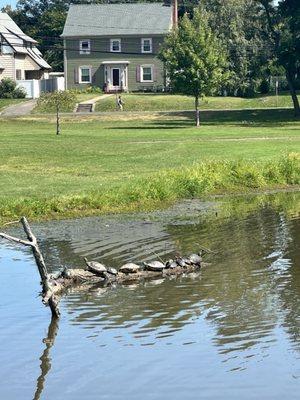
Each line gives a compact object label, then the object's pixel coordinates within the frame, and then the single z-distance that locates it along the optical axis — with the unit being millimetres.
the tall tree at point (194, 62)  62250
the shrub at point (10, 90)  84500
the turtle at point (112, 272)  18891
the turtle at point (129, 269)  19031
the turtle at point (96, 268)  18609
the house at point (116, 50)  91625
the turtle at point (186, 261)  19703
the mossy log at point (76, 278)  15922
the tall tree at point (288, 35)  65812
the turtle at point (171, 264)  19562
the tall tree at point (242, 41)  85319
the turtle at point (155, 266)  19234
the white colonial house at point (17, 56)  88562
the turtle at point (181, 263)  19625
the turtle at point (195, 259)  19797
